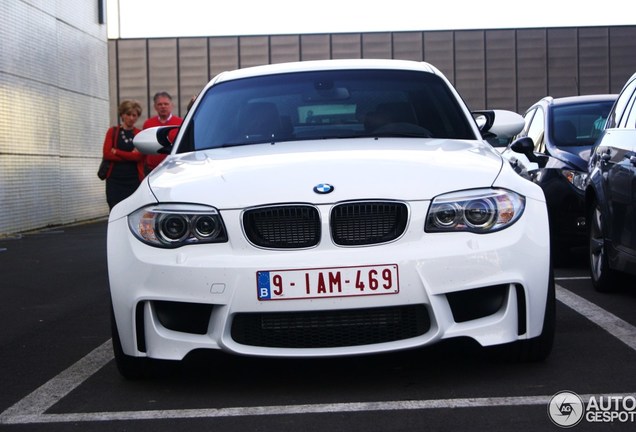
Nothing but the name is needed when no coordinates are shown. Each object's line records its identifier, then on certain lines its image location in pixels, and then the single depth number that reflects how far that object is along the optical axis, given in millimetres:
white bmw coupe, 4426
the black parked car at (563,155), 9172
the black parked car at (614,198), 6770
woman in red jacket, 10391
